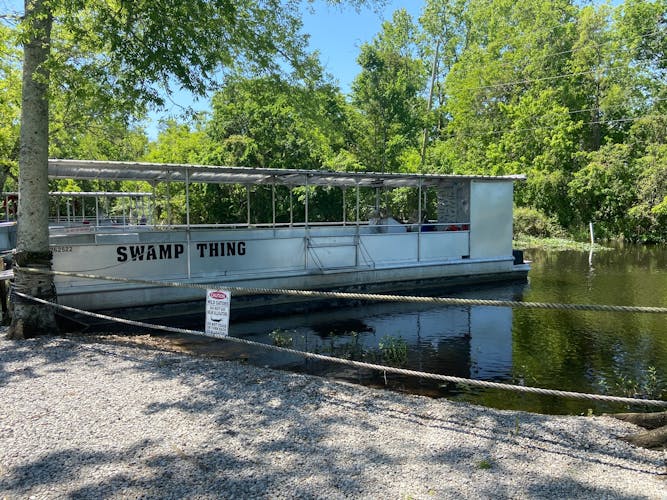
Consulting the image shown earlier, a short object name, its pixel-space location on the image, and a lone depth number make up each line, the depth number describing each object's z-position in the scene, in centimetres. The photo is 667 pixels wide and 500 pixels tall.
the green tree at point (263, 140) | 3177
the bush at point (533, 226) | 3991
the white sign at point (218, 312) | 623
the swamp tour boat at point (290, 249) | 1217
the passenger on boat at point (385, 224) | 1809
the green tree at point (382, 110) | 3597
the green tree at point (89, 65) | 704
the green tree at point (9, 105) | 1989
